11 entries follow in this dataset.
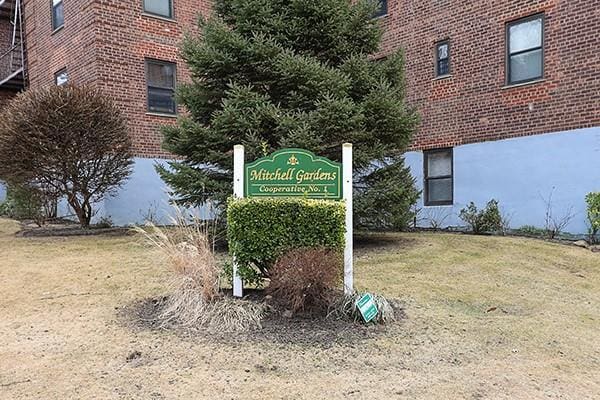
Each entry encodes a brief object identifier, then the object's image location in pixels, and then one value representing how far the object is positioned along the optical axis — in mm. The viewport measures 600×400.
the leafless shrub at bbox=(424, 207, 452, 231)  13445
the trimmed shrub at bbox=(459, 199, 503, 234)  11875
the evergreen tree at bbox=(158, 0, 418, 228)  8383
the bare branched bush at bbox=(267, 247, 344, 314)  4949
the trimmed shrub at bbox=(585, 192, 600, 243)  10477
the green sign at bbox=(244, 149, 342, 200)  5551
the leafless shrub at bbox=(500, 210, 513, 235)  11930
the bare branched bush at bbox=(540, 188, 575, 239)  11273
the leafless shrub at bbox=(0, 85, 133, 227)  10180
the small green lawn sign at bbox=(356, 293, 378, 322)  5152
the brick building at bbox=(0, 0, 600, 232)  11242
